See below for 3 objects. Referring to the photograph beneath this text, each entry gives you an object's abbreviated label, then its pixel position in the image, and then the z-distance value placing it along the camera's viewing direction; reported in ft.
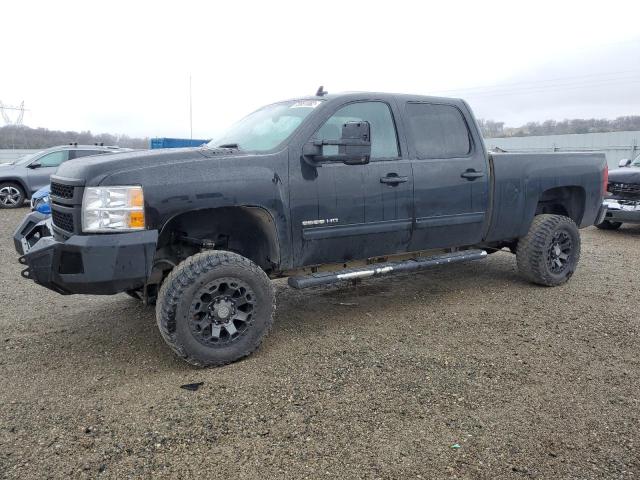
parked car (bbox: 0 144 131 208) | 44.06
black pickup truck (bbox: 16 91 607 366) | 11.31
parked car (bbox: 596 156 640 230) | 31.40
